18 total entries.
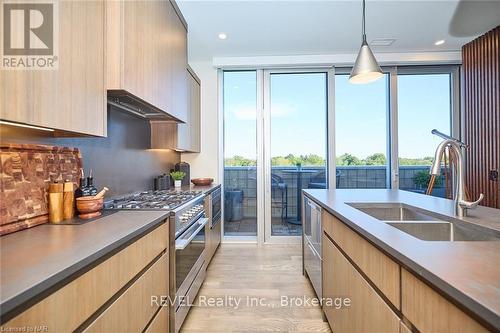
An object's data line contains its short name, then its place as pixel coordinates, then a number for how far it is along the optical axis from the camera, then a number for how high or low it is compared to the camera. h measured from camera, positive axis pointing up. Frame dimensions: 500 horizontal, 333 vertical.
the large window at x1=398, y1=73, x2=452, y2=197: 4.11 +0.80
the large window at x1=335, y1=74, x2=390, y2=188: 4.12 +0.72
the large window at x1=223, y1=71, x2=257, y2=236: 4.18 +0.28
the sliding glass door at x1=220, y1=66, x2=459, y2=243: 4.11 +0.61
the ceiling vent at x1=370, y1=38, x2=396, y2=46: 3.43 +1.74
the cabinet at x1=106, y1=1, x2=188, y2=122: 1.48 +0.82
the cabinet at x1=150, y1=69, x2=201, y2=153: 2.97 +0.48
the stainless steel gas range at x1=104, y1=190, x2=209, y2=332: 1.74 -0.56
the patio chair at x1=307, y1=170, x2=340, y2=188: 4.17 -0.23
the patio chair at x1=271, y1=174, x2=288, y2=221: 4.20 -0.43
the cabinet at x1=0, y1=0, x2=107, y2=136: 0.94 +0.37
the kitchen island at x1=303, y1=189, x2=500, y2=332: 0.63 -0.31
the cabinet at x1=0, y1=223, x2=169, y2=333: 0.75 -0.49
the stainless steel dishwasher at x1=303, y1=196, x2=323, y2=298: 2.18 -0.73
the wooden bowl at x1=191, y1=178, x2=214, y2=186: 3.82 -0.20
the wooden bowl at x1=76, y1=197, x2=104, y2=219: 1.48 -0.23
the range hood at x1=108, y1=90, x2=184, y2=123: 1.65 +0.52
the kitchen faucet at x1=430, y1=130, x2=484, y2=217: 1.42 -0.01
